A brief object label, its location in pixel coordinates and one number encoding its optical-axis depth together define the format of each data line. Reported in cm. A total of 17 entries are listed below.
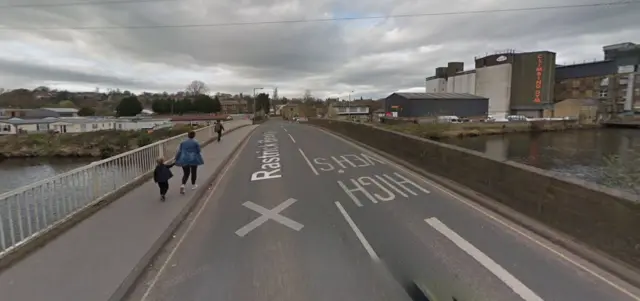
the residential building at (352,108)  11236
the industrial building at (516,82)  8112
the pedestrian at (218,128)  2007
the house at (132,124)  6104
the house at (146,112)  9381
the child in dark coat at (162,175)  672
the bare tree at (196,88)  11850
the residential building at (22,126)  6121
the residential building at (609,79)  7712
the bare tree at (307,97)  13315
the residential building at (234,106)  12319
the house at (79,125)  6200
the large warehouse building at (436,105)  7881
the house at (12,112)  9131
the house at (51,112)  8912
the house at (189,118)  7206
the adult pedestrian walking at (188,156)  755
